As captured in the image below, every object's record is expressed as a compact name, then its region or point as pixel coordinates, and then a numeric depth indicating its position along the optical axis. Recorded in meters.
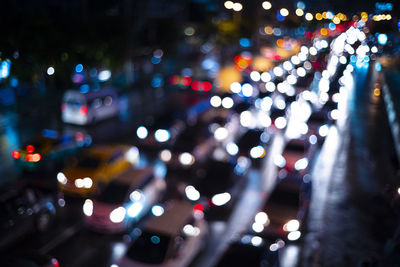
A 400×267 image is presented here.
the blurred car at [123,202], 10.77
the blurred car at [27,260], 7.84
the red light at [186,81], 28.76
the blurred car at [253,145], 15.95
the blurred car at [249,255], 8.42
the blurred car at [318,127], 17.77
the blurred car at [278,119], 20.12
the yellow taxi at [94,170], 12.63
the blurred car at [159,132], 17.14
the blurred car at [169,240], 8.77
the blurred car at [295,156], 14.73
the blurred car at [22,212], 9.91
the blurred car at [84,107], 19.86
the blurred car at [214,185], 12.09
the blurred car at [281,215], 10.65
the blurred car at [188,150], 14.88
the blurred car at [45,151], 14.34
